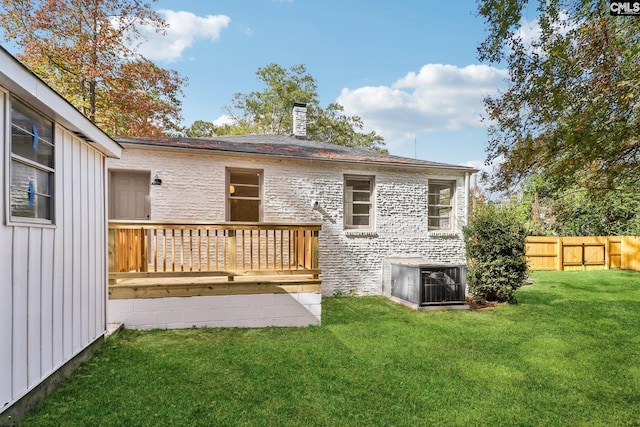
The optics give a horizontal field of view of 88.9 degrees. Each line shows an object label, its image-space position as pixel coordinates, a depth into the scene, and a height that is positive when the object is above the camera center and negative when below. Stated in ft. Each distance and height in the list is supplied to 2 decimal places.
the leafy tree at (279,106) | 73.15 +24.65
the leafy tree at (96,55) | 36.42 +18.71
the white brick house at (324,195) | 23.59 +1.58
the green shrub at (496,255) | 24.73 -3.14
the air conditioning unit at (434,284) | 22.92 -5.04
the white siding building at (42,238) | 8.18 -0.77
